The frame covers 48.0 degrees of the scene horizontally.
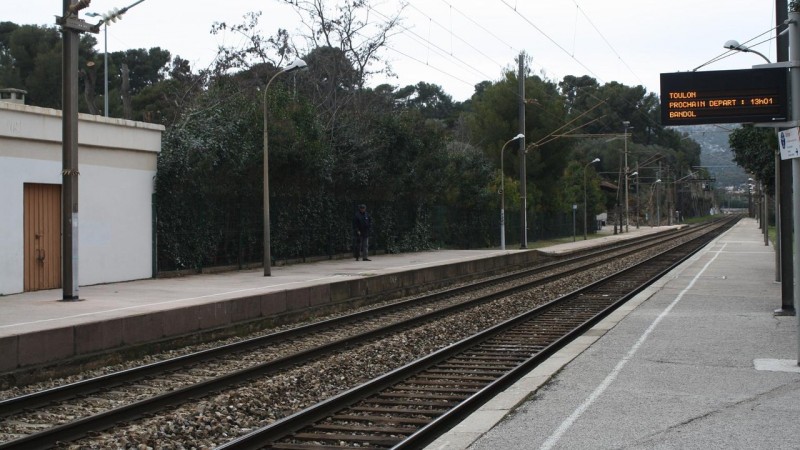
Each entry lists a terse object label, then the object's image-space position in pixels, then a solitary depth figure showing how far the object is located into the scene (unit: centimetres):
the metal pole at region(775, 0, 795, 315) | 1576
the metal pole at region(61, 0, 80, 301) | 1644
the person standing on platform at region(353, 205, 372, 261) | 2972
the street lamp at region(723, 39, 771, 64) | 1921
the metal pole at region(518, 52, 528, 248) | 4331
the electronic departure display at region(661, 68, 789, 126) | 1403
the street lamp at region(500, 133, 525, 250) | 4093
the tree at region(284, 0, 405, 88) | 3959
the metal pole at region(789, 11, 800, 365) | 1026
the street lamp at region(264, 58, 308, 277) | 2162
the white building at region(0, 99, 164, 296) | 1809
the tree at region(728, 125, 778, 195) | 2675
